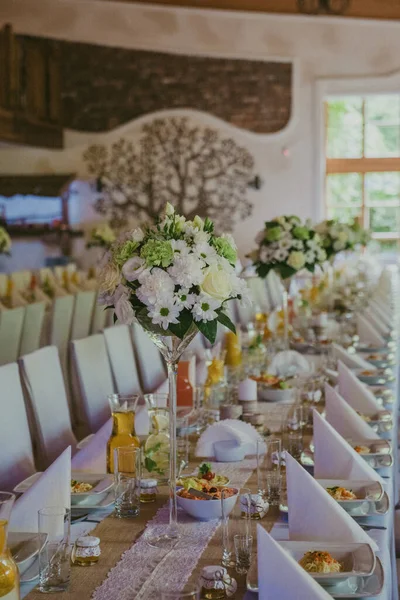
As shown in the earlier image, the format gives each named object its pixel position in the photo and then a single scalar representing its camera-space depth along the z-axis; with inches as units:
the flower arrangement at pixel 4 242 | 360.8
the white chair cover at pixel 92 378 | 163.0
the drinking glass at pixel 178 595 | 54.6
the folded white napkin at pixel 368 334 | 212.8
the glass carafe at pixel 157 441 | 103.5
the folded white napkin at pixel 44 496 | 80.8
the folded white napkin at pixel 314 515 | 77.0
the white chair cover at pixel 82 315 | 283.0
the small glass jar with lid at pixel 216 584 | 69.4
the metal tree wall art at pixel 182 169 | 549.0
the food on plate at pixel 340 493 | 88.7
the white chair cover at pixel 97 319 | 305.9
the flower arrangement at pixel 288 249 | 197.8
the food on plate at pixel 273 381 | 154.2
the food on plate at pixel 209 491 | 88.0
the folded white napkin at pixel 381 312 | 259.1
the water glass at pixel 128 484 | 89.7
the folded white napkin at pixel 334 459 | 95.9
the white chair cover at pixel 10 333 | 220.8
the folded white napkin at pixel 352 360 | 176.2
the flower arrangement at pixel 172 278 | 84.9
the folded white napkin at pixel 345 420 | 116.3
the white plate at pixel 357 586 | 67.6
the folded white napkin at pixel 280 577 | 61.8
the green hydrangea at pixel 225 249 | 89.8
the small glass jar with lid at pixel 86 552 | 77.0
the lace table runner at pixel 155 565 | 71.4
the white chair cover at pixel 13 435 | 124.1
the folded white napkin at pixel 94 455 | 109.7
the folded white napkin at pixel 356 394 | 133.4
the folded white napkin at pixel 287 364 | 175.3
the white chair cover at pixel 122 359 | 181.9
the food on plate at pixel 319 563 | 69.9
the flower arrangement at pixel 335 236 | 249.4
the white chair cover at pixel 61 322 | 264.4
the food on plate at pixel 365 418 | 126.8
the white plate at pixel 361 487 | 89.2
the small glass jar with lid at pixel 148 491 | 94.6
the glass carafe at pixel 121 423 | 105.1
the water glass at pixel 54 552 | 71.4
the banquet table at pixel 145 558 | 71.2
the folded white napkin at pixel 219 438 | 112.3
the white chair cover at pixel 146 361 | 199.3
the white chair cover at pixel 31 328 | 241.3
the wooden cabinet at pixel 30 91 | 469.1
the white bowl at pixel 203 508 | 87.0
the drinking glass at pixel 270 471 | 91.7
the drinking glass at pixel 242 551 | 74.6
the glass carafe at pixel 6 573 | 58.9
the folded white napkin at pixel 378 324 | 233.4
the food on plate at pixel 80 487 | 95.3
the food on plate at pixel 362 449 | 108.4
